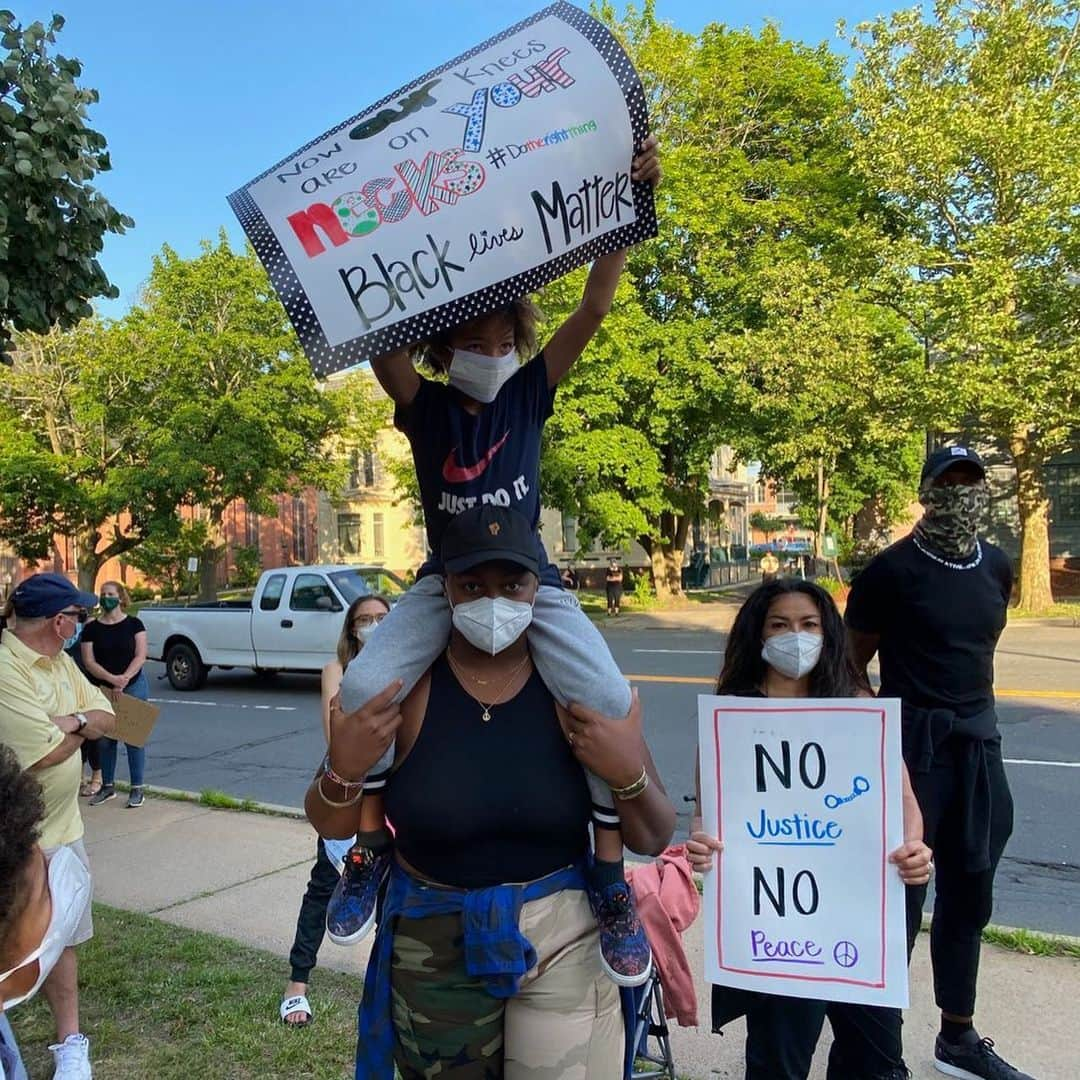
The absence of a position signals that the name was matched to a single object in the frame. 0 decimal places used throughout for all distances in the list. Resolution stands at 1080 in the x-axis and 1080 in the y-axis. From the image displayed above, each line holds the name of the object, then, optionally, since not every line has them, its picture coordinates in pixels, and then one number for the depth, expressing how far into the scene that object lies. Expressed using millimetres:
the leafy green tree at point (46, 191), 4082
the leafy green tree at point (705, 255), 22797
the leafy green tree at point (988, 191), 18297
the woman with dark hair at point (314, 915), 3988
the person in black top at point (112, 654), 8484
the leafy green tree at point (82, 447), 29047
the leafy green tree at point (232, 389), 29062
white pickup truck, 14297
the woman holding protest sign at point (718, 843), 2740
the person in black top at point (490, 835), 1967
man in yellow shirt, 3633
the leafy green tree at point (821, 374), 20391
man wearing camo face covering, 3332
